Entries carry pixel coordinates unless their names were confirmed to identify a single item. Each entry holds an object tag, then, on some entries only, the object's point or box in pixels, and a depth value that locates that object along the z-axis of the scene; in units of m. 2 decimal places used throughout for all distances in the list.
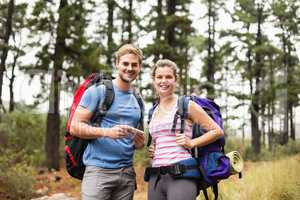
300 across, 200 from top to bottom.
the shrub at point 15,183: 9.77
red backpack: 3.31
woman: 3.32
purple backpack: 3.39
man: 3.26
